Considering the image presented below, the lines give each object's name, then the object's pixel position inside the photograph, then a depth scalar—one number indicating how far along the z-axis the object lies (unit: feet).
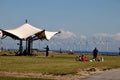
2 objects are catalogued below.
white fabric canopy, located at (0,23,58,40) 272.51
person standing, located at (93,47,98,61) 202.08
